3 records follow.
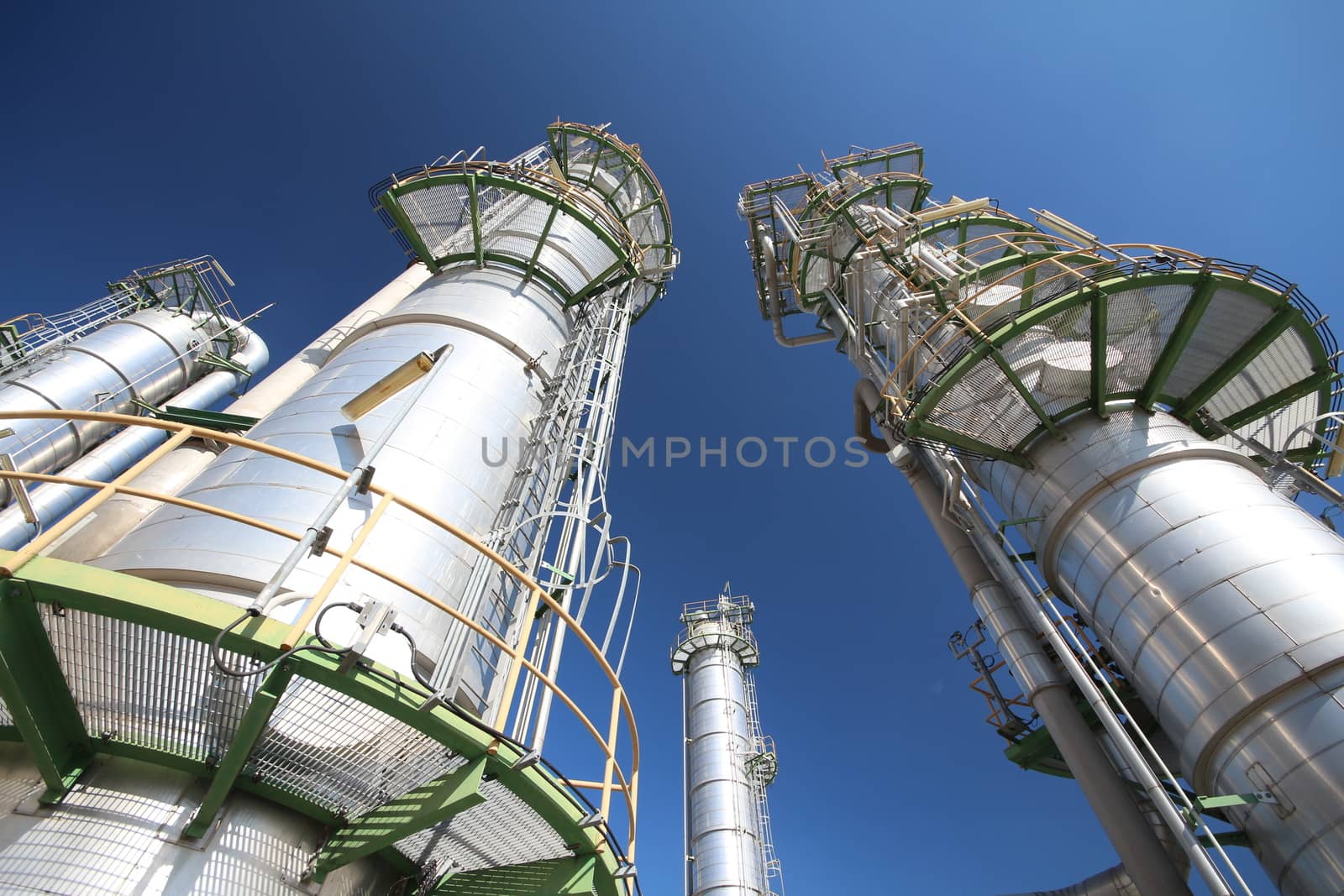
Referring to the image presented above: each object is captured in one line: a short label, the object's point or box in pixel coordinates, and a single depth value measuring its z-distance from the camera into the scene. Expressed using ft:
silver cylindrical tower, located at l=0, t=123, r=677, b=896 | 11.41
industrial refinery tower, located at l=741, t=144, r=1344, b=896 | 22.26
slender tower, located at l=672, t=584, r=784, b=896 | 67.87
